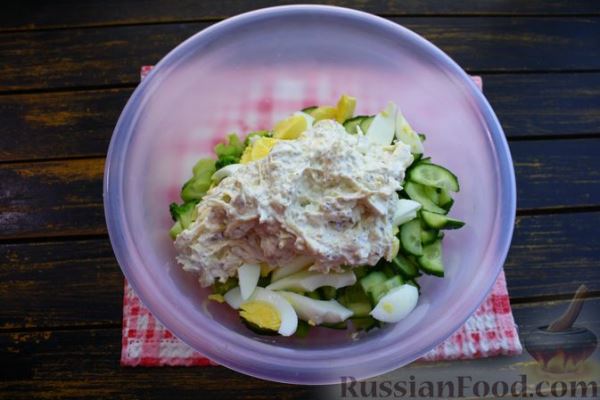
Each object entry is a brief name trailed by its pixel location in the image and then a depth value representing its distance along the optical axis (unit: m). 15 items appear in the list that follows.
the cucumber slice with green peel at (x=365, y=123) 0.50
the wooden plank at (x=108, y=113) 0.56
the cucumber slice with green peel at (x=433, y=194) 0.48
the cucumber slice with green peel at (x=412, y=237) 0.47
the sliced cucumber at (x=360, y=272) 0.46
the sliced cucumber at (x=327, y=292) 0.46
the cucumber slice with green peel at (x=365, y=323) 0.47
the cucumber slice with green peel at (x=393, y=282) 0.46
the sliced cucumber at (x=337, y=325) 0.46
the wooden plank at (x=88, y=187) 0.54
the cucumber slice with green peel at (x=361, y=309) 0.46
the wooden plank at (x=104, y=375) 0.49
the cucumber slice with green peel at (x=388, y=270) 0.47
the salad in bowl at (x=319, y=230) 0.43
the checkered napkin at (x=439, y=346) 0.49
